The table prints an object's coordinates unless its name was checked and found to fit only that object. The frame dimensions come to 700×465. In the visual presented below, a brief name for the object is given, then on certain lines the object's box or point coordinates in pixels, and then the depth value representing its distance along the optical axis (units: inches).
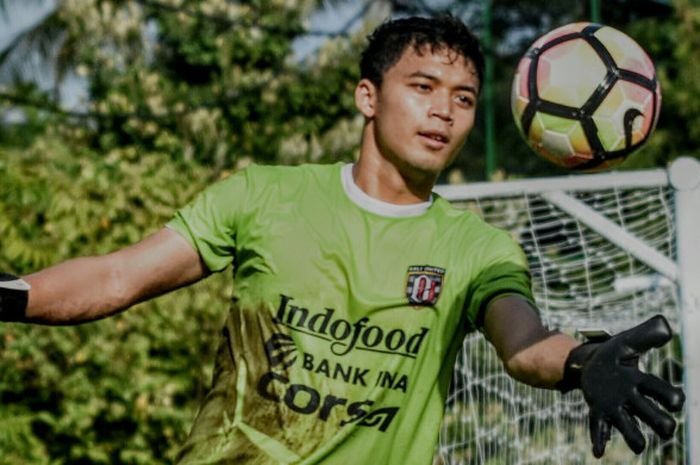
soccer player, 247.9
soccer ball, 296.6
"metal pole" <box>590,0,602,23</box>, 797.8
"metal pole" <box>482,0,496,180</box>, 749.2
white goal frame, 372.6
